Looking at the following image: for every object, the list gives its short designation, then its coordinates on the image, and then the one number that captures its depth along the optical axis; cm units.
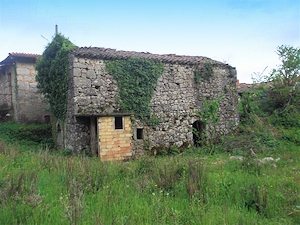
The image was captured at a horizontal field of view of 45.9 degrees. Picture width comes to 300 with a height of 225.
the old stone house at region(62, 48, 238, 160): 1474
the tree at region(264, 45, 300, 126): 1945
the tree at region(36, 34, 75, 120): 1562
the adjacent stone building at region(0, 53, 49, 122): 1928
